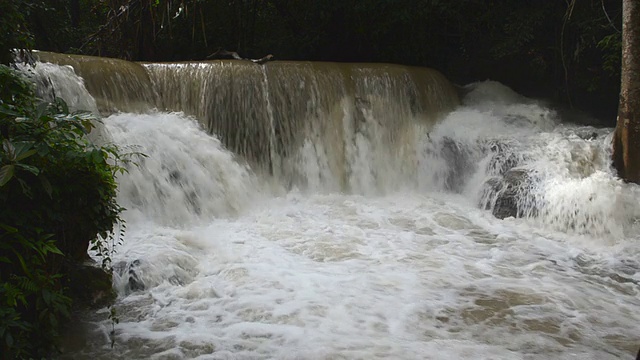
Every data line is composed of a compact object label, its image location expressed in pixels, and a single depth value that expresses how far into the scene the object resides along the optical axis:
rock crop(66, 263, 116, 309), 3.55
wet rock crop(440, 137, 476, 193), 7.77
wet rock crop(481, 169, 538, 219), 6.47
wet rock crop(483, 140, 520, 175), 7.33
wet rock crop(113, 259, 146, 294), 4.00
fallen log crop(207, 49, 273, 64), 9.13
